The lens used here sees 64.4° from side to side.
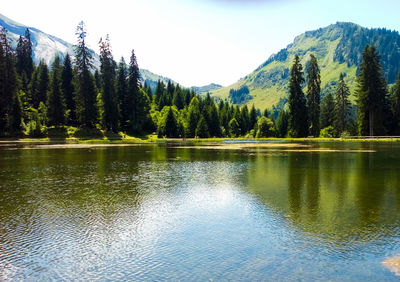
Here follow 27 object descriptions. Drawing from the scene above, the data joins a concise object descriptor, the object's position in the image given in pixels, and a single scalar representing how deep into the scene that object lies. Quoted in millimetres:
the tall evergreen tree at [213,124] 147500
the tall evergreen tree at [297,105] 107625
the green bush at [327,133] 118375
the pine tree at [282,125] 175750
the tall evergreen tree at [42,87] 119625
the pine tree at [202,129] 135500
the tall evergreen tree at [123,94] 120000
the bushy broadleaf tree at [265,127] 129500
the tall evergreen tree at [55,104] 96938
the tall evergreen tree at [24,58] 136738
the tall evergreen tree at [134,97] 120625
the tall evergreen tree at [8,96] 89562
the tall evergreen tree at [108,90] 103312
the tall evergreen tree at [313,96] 110625
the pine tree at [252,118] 176500
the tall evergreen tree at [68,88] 108944
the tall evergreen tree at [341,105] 115900
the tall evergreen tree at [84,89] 98375
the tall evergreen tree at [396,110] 104138
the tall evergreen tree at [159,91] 178200
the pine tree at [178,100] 175300
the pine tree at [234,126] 164750
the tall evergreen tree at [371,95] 94438
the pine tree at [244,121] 171125
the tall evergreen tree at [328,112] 142625
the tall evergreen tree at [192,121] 139500
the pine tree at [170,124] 128375
